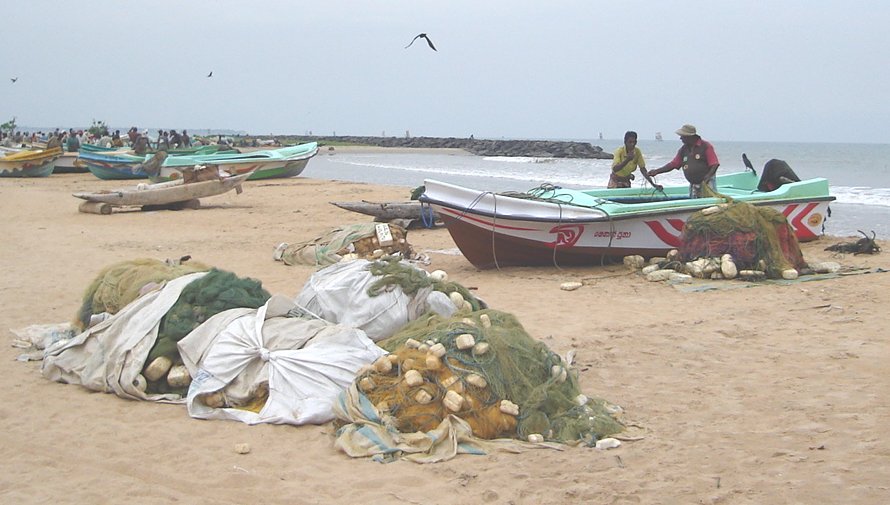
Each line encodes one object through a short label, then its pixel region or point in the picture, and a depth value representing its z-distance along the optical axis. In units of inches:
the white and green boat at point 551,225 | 384.2
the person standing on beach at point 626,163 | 473.3
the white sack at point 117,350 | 203.9
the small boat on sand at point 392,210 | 496.3
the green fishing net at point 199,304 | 205.2
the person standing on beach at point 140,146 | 1175.6
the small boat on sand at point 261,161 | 973.8
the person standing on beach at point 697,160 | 424.2
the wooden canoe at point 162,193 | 649.6
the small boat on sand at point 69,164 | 1243.8
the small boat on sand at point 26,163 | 1135.6
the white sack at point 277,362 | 187.6
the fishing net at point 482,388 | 175.3
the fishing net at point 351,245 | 396.2
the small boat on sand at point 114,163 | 1089.4
